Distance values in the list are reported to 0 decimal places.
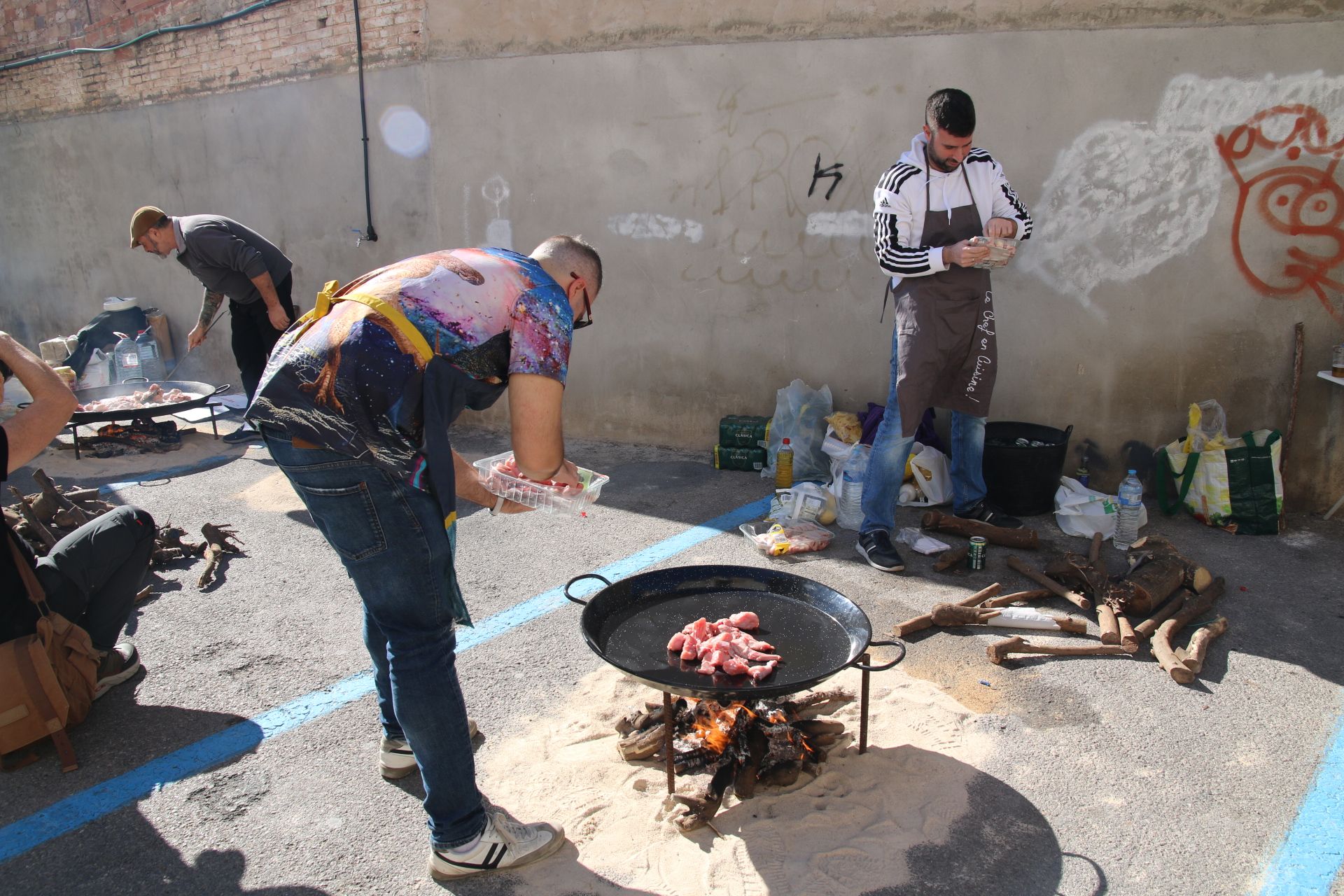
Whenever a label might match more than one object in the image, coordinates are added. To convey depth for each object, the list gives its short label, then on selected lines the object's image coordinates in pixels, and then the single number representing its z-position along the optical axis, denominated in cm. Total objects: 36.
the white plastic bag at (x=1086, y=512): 512
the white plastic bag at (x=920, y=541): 492
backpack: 292
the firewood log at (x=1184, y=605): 391
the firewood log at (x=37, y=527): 487
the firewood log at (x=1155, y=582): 402
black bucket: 528
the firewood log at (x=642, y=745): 306
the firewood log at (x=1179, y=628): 354
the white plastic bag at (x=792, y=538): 496
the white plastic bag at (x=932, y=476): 564
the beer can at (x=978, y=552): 468
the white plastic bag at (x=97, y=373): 898
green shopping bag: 506
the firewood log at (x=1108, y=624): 381
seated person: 286
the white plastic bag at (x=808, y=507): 542
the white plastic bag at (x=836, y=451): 582
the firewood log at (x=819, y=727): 305
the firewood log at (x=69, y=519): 518
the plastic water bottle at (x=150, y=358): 942
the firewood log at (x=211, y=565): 468
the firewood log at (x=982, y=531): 490
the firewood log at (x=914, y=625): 396
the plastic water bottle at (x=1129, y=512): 496
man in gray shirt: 623
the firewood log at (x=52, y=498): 521
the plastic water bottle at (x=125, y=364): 906
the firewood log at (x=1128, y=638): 375
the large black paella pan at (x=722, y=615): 272
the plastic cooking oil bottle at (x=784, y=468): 602
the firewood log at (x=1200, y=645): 358
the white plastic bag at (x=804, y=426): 620
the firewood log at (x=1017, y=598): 418
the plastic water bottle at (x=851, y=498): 539
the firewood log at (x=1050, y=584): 418
